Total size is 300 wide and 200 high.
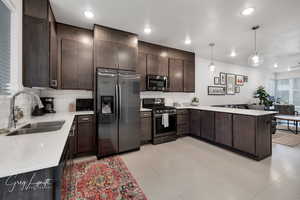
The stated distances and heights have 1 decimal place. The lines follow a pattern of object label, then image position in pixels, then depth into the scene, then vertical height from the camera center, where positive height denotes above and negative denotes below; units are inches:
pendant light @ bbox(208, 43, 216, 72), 147.6 +63.3
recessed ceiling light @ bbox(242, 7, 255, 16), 85.3 +60.3
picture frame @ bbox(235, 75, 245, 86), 238.1 +35.6
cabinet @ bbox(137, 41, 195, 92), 141.1 +40.9
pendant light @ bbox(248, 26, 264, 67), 111.8 +35.3
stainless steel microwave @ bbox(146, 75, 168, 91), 141.0 +18.0
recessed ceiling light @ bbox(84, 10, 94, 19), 90.4 +61.4
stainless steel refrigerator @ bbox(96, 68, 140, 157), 105.2 -10.9
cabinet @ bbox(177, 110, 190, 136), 153.7 -29.5
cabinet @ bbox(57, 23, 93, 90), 105.0 +35.0
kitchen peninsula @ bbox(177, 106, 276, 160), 101.3 -28.8
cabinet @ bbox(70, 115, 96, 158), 101.4 -30.6
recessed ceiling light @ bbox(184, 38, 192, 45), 135.4 +63.4
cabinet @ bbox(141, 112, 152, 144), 129.4 -29.4
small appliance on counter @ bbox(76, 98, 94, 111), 119.3 -5.5
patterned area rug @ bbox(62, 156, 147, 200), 65.9 -50.1
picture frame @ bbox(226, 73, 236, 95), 225.5 +27.9
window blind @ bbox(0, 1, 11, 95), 59.6 +24.7
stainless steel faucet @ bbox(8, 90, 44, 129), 56.0 -8.0
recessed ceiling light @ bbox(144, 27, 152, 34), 113.1 +62.7
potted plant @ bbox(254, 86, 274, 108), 227.8 +1.3
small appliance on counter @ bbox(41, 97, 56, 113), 104.2 -4.7
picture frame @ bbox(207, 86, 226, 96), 207.0 +14.3
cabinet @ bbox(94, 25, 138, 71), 108.3 +44.5
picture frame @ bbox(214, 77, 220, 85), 212.7 +30.5
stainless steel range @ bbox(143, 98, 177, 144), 133.3 -27.7
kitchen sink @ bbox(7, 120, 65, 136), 55.2 -14.6
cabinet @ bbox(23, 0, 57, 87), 75.2 +32.9
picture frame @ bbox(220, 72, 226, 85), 218.3 +35.6
